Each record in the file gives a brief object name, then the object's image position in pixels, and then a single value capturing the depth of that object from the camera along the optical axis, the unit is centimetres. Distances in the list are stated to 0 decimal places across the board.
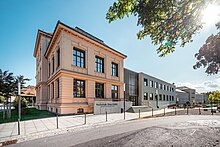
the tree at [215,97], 4062
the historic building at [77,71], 1745
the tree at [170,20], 483
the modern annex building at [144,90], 3246
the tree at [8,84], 1570
